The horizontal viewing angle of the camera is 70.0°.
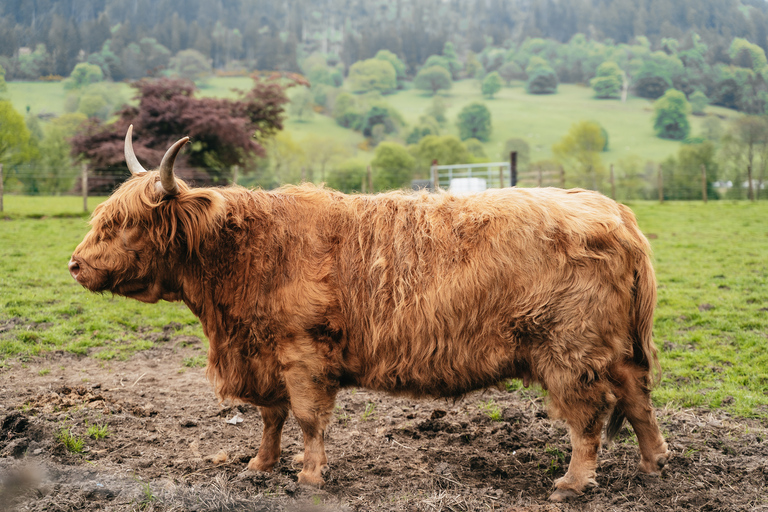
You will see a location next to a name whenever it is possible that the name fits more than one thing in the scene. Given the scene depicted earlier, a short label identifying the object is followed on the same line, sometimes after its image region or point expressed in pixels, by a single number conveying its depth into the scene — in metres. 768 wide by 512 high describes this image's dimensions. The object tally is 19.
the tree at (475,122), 83.06
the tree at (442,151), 54.94
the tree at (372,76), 112.38
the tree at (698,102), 84.06
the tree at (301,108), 87.44
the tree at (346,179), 25.36
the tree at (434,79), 115.00
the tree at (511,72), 124.38
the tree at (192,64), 65.50
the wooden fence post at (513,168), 15.59
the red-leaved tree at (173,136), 20.36
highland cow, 3.00
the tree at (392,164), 27.41
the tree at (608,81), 102.69
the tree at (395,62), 123.03
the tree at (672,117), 74.75
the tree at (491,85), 110.19
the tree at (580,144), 62.28
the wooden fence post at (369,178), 23.42
